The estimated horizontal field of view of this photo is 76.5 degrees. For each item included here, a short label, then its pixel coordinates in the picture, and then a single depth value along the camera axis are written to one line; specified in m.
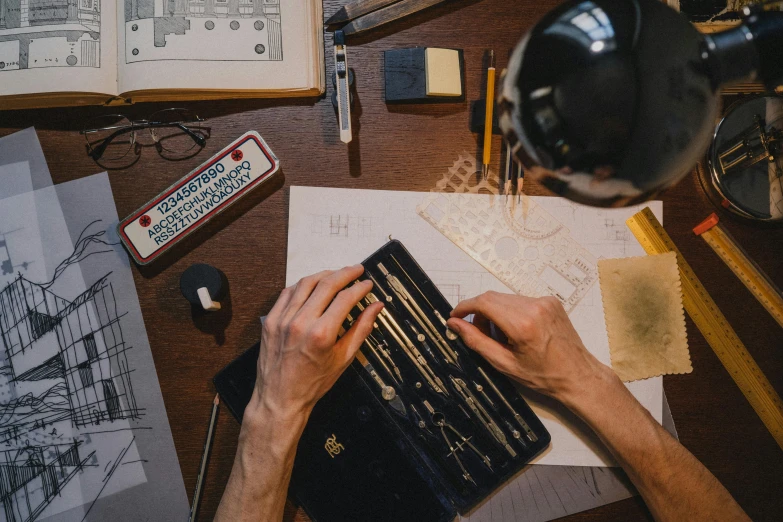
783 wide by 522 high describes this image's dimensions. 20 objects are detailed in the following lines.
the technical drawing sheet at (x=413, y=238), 1.12
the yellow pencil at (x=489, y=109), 1.11
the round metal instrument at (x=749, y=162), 1.09
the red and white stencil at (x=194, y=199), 1.10
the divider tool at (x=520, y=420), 1.05
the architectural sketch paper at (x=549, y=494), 1.08
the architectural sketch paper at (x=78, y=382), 1.08
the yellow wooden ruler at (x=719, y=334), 1.12
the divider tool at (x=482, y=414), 1.05
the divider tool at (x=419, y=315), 1.07
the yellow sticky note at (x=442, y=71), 1.10
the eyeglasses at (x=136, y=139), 1.14
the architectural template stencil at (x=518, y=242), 1.13
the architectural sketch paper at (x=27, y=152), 1.13
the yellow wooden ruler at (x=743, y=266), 1.13
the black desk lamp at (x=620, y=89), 0.54
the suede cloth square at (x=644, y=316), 1.11
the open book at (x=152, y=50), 1.08
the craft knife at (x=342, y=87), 1.04
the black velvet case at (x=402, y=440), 1.03
